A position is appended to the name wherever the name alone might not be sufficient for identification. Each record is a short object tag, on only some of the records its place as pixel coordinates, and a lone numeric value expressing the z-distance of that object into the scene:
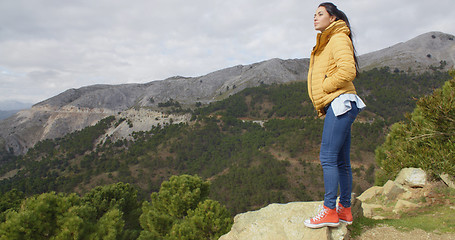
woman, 2.13
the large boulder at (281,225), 2.65
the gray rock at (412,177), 5.79
